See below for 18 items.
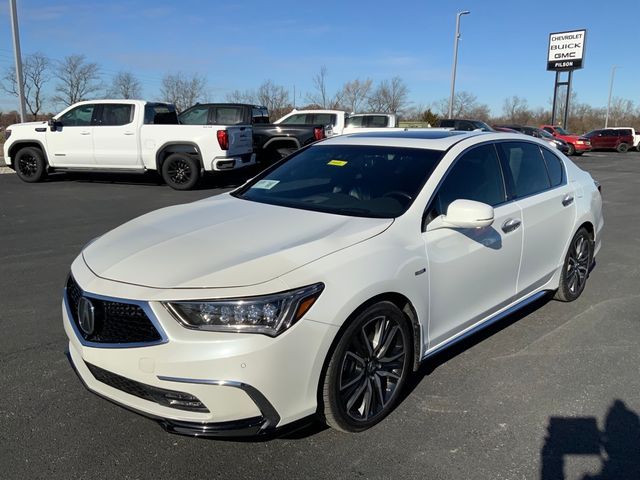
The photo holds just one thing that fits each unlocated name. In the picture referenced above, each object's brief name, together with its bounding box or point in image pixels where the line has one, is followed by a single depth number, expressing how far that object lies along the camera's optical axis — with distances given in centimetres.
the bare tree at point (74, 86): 4791
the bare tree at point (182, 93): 4684
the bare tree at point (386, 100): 5059
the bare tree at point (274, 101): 4631
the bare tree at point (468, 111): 6200
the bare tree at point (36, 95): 5041
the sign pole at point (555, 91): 4178
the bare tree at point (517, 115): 7994
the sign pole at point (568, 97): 3934
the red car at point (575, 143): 3122
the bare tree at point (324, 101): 4688
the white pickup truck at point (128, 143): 1215
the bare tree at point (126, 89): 4694
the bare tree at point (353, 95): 4916
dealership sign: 4047
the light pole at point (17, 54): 1566
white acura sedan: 241
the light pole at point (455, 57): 3406
